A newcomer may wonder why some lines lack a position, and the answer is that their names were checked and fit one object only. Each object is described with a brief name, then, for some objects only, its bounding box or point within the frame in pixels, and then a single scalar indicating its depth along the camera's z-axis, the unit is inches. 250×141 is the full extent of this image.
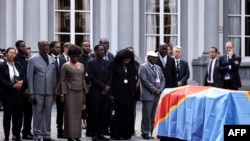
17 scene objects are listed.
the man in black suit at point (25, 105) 584.1
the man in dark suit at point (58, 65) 594.5
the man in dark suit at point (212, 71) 677.3
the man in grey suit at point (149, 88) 603.2
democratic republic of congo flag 385.4
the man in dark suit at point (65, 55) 620.2
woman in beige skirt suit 542.3
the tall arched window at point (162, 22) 1021.2
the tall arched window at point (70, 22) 968.3
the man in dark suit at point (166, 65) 632.4
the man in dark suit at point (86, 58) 599.2
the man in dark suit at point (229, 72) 674.8
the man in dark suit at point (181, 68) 685.9
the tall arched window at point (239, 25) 1082.1
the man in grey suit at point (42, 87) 549.6
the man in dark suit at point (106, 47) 637.9
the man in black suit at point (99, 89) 580.1
